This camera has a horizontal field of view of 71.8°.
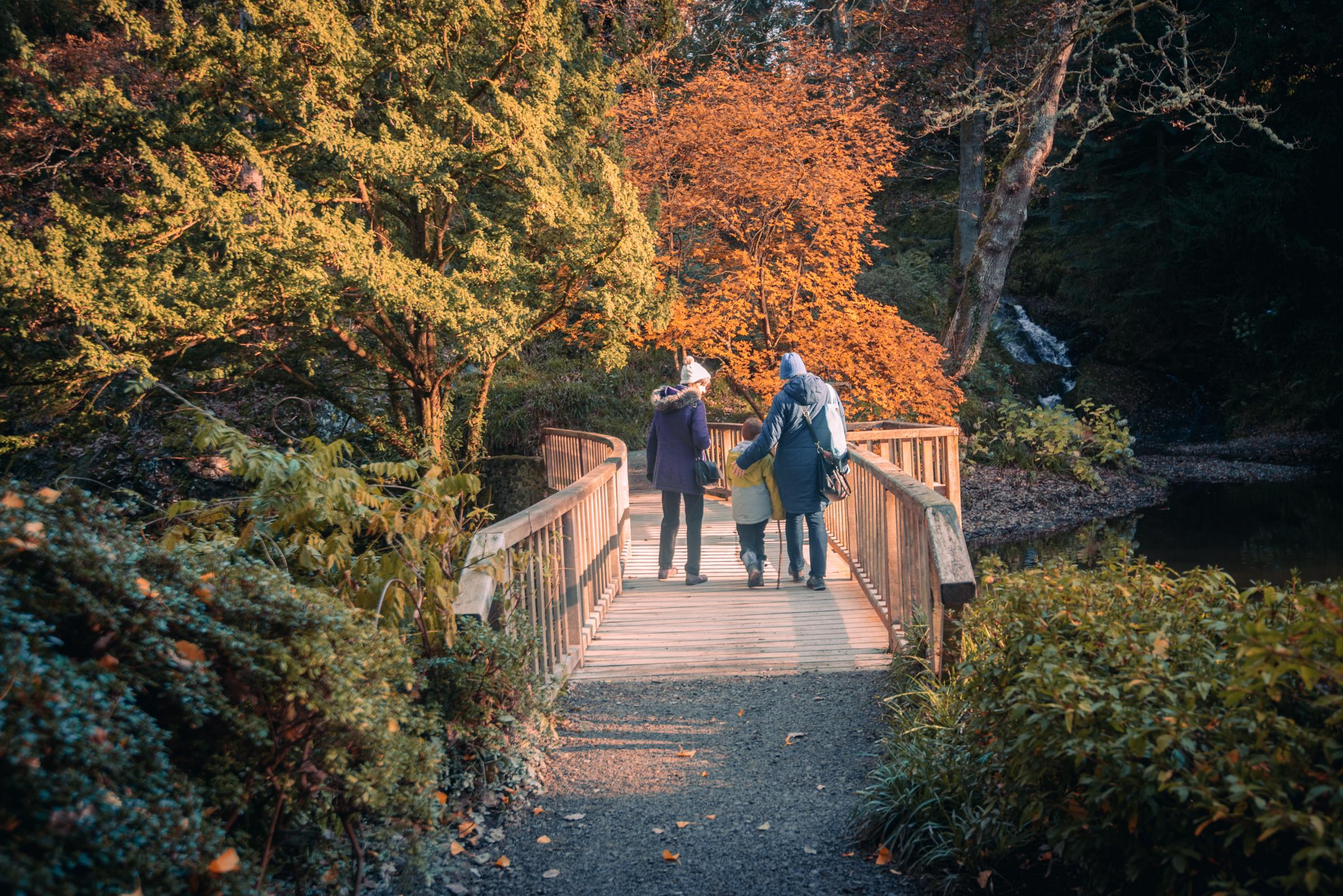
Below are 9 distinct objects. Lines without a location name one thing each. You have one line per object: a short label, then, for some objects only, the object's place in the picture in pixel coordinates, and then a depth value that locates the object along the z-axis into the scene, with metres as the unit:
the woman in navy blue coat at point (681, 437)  7.64
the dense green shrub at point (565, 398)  20.75
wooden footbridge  4.50
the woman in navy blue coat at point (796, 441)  7.02
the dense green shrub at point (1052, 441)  19.59
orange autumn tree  13.58
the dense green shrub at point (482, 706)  3.65
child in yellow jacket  7.44
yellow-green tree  9.50
